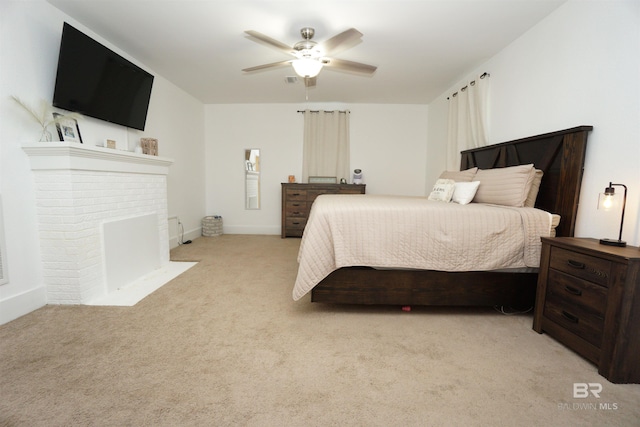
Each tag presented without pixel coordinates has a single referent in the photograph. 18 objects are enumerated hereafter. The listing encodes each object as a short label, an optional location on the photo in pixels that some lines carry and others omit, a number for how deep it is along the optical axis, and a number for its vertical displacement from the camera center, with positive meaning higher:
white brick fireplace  1.99 -0.32
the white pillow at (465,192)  2.46 -0.05
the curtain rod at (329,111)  4.92 +1.32
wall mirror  5.15 +0.09
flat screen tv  2.15 +0.89
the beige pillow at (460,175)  2.86 +0.13
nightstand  1.28 -0.60
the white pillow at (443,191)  2.62 -0.04
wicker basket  4.88 -0.80
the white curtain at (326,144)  4.93 +0.73
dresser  4.72 -0.27
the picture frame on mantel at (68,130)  2.17 +0.41
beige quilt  1.84 -0.38
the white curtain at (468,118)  3.10 +0.86
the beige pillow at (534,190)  2.21 -0.01
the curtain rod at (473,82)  3.06 +1.27
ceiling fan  2.14 +1.15
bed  1.85 -0.60
